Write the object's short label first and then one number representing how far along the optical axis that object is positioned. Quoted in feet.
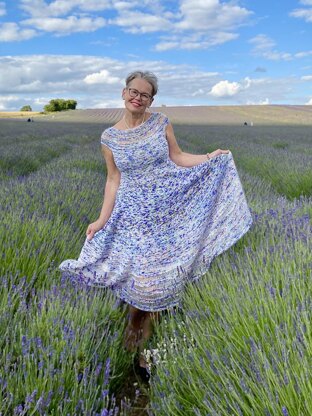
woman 8.59
